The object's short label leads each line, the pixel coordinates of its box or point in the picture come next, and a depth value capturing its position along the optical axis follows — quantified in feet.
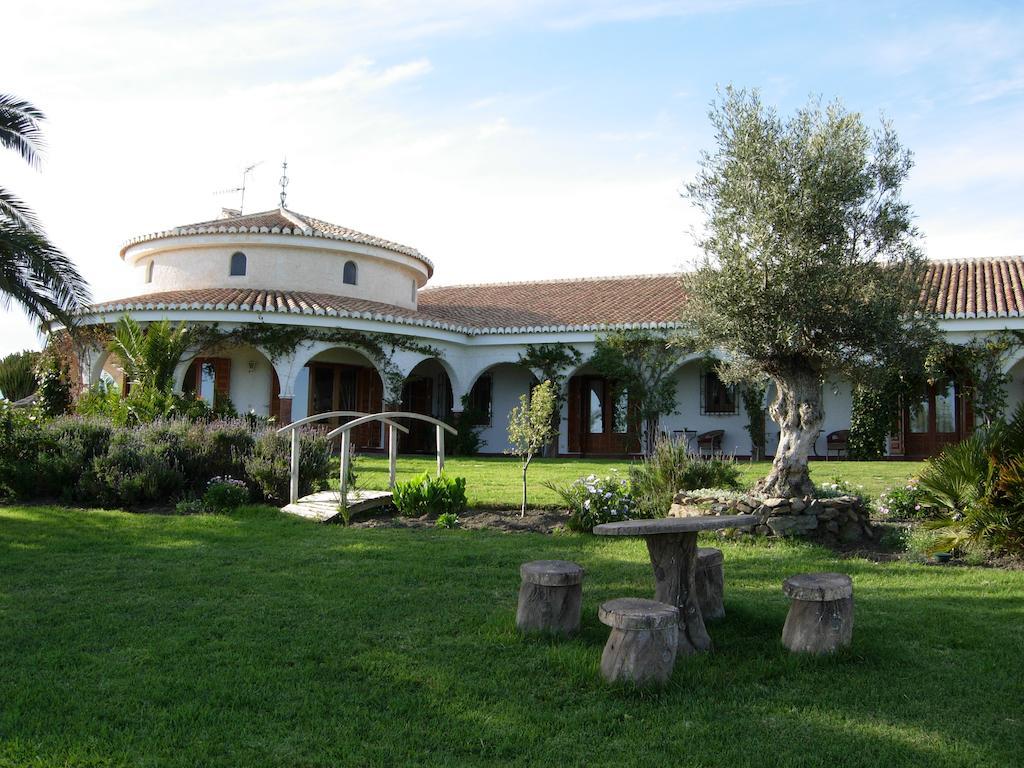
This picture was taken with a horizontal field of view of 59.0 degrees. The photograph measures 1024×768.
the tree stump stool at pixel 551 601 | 19.12
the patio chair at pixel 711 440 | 73.26
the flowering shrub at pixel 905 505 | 33.42
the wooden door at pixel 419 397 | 84.58
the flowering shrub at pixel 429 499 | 36.45
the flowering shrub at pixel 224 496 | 37.55
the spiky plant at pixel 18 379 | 87.20
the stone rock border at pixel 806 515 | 31.12
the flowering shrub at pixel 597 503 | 32.60
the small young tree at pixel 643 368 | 71.41
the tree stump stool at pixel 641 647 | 16.17
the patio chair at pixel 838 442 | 69.77
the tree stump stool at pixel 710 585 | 20.51
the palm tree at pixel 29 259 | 38.40
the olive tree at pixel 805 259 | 31.22
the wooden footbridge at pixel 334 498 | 35.45
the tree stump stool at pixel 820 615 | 17.83
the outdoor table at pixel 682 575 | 18.47
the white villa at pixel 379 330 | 69.36
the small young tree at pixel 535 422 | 35.42
